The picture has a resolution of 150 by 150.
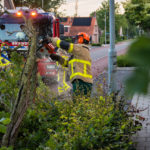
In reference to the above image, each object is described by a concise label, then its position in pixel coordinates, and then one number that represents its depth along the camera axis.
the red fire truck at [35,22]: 15.74
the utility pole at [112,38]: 8.24
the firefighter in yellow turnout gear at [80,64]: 8.04
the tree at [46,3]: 61.32
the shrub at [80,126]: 4.28
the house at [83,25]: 115.83
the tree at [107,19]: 107.20
